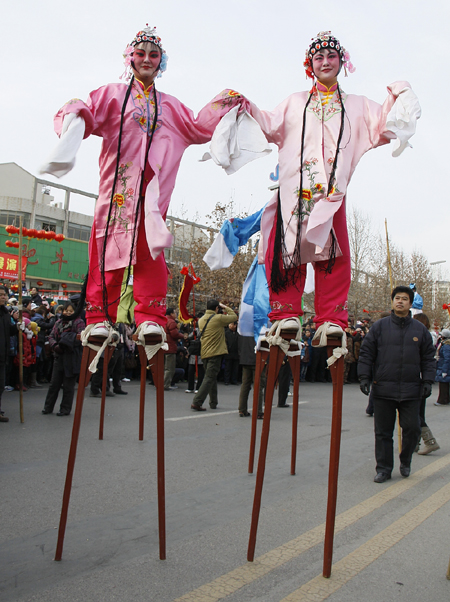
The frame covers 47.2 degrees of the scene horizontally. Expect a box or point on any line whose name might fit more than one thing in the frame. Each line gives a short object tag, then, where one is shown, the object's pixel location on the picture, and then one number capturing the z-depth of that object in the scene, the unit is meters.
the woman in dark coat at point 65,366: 7.50
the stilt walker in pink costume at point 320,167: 3.07
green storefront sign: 32.19
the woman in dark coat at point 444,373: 10.67
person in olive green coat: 8.70
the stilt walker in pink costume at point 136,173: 3.12
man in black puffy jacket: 5.11
